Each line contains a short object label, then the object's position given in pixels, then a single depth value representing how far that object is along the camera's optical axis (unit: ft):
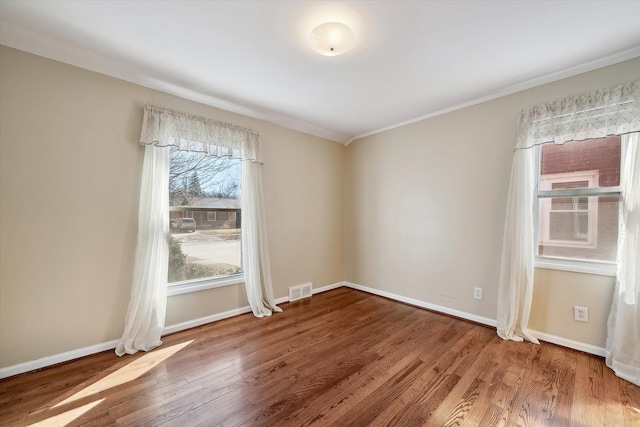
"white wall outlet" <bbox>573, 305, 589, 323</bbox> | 7.40
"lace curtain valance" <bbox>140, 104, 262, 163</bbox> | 7.98
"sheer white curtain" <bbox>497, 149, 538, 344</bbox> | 8.02
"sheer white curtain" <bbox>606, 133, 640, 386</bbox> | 6.32
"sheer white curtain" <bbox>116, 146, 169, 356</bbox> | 7.63
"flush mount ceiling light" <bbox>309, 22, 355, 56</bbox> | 5.66
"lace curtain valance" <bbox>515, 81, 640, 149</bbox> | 6.61
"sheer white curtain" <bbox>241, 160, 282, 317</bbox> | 10.16
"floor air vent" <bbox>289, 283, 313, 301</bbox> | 11.92
